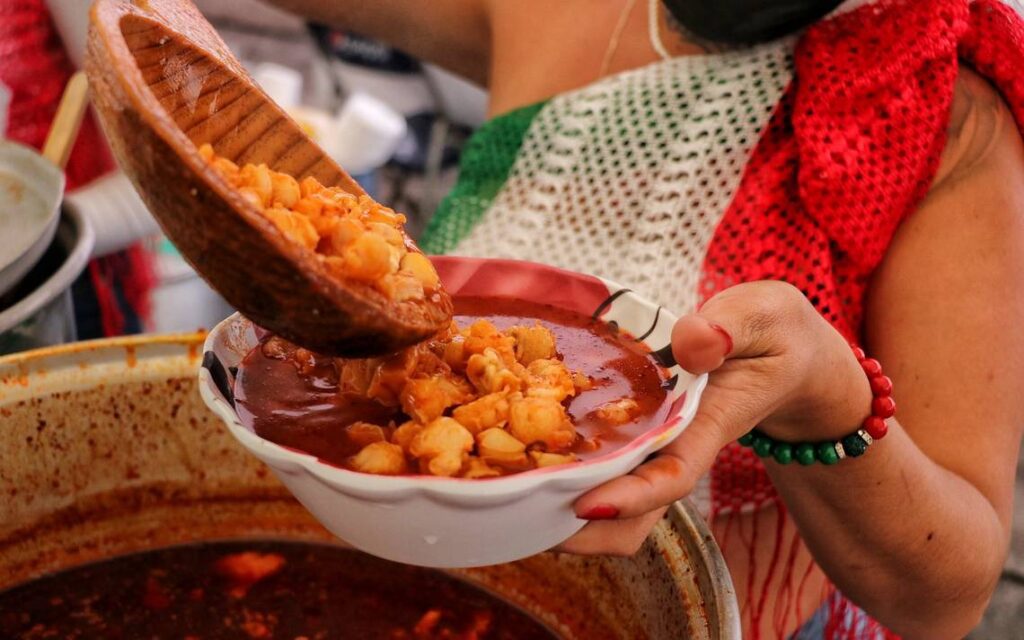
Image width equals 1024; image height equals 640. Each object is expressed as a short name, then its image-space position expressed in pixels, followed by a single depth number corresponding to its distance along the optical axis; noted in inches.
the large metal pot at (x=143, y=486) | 37.4
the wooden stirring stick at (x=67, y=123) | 56.6
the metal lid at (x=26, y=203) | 43.3
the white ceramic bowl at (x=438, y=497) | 23.1
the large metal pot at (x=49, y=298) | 40.9
